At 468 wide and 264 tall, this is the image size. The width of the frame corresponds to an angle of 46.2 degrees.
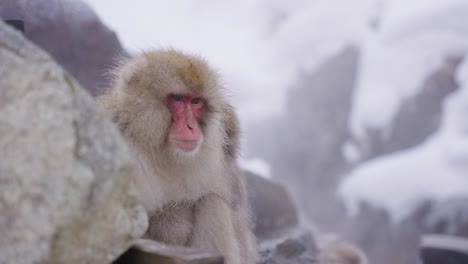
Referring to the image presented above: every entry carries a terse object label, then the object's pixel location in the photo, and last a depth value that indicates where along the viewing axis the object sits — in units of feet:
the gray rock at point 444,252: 11.76
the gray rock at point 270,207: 12.79
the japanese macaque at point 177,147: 6.74
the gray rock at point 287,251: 9.47
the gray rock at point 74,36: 8.39
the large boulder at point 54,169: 3.69
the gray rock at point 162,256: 4.72
